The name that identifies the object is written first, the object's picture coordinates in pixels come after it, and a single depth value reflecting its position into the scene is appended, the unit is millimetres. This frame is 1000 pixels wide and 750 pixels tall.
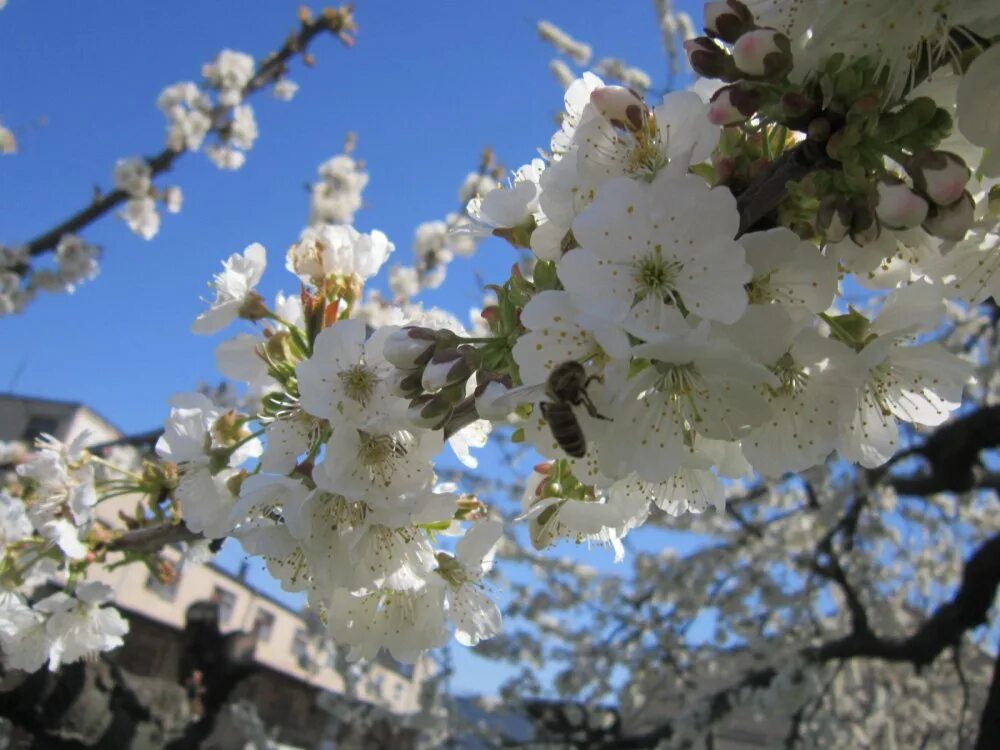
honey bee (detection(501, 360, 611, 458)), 137
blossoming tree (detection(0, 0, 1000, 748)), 132
